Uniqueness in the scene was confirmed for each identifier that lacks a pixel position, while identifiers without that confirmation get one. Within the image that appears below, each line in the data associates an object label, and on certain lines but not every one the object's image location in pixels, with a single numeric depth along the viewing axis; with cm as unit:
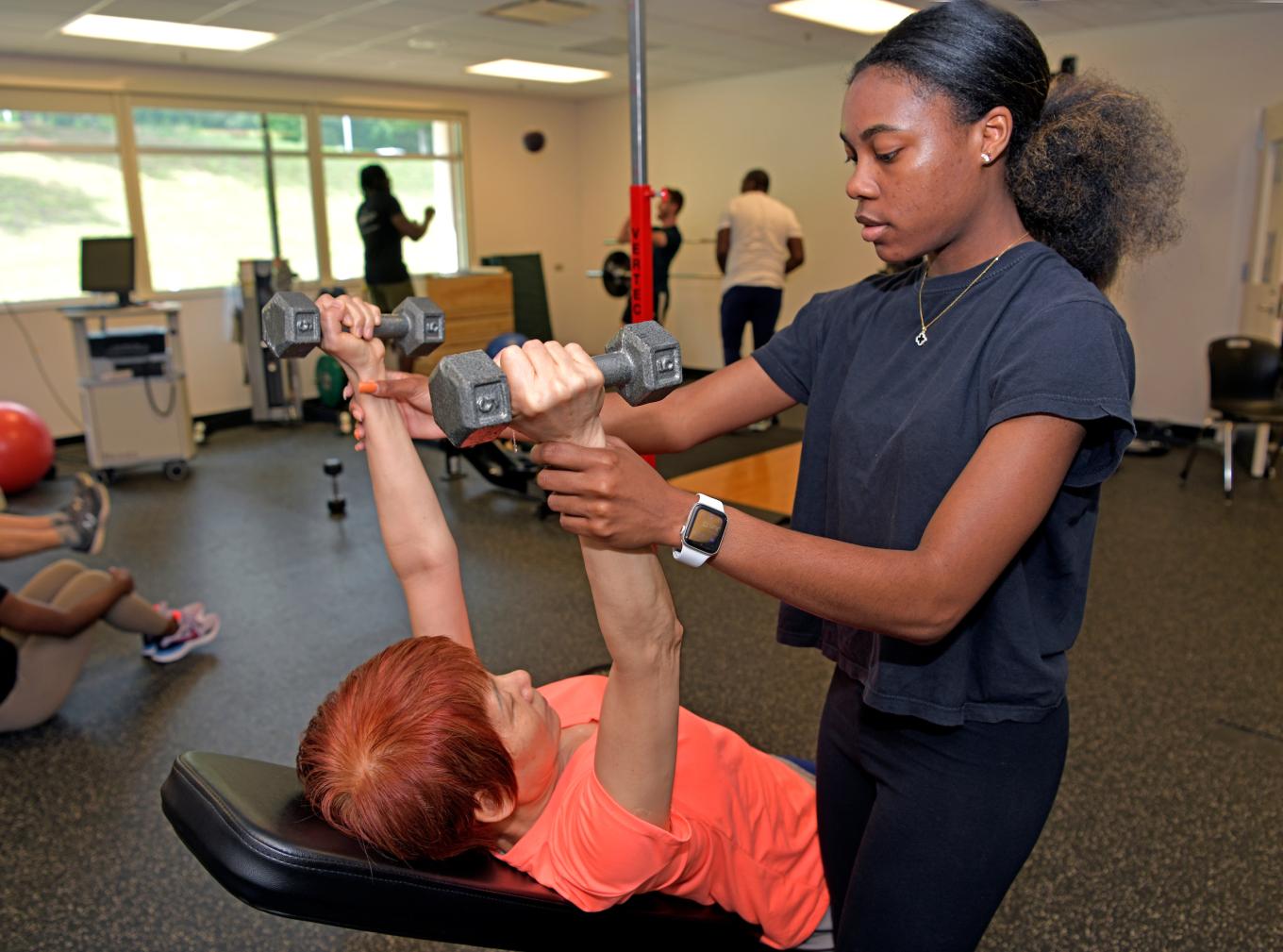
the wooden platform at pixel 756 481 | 472
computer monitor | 573
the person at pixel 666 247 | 667
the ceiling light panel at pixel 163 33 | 536
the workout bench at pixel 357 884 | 98
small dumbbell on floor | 466
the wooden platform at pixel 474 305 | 728
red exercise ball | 516
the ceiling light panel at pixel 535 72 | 732
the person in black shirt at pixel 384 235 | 628
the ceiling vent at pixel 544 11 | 518
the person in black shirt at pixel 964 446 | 83
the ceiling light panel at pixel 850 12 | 541
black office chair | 496
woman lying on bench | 92
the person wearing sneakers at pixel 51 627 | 258
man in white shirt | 624
